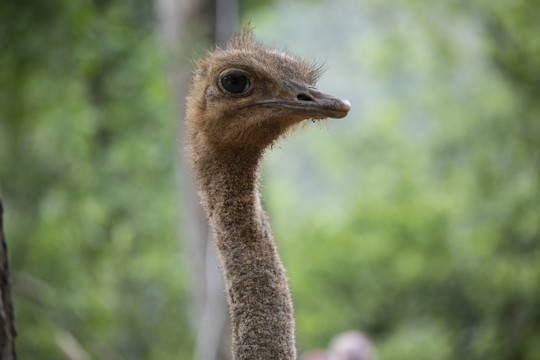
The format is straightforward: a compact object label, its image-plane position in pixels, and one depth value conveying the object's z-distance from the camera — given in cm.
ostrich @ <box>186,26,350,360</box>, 508
